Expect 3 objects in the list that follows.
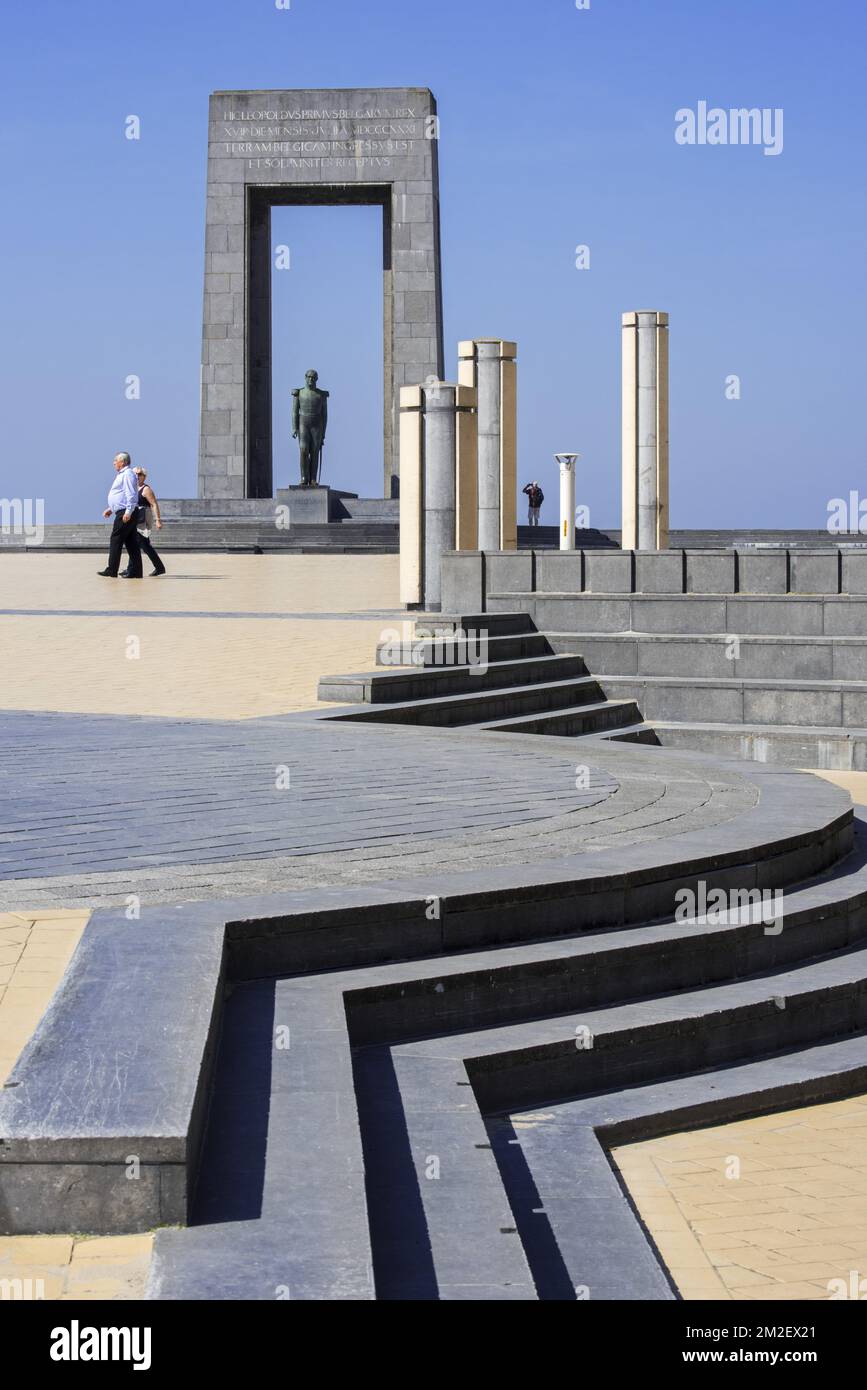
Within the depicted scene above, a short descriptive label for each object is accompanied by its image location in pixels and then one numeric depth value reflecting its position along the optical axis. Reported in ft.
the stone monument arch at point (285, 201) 127.65
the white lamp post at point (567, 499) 80.38
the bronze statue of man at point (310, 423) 131.85
